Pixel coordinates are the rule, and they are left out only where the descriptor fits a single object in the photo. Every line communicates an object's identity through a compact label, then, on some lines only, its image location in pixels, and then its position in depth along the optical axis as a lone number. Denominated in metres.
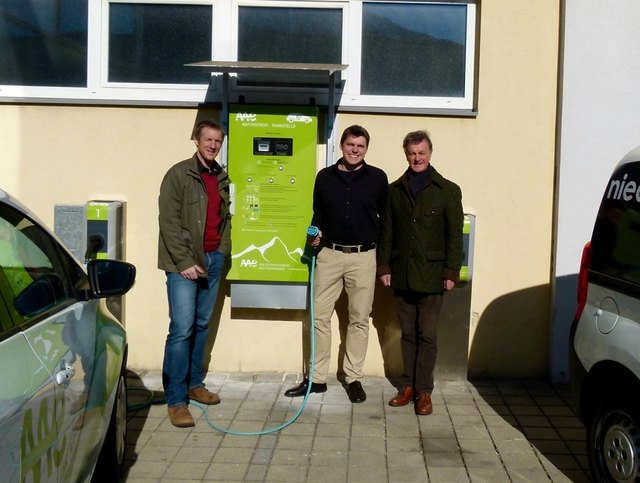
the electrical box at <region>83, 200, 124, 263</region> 6.72
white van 4.40
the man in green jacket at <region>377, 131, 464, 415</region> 6.25
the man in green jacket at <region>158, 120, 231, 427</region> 5.95
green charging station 6.82
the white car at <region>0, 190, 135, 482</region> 2.90
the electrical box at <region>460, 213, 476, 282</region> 6.66
